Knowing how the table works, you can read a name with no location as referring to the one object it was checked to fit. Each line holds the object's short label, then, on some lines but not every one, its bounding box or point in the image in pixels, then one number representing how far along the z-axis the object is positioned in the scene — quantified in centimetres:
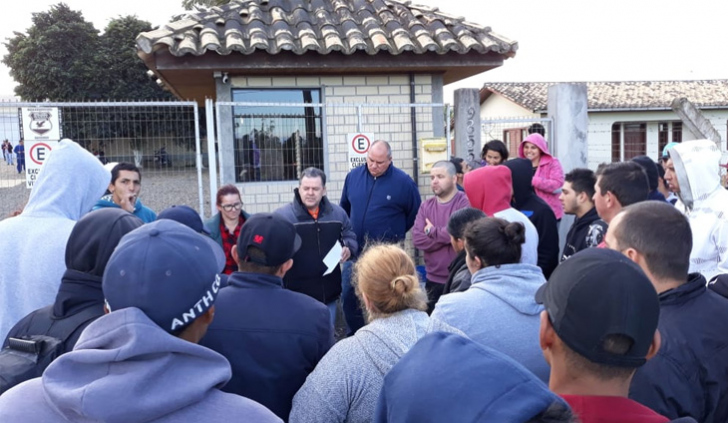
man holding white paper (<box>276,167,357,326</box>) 509
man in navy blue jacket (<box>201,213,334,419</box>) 269
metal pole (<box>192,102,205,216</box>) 716
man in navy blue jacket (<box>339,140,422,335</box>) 653
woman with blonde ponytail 254
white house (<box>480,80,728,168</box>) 3218
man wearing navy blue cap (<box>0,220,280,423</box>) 137
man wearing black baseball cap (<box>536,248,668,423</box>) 157
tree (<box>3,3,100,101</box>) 3741
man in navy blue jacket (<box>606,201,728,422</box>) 216
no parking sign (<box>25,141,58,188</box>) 654
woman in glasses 548
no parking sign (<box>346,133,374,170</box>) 796
